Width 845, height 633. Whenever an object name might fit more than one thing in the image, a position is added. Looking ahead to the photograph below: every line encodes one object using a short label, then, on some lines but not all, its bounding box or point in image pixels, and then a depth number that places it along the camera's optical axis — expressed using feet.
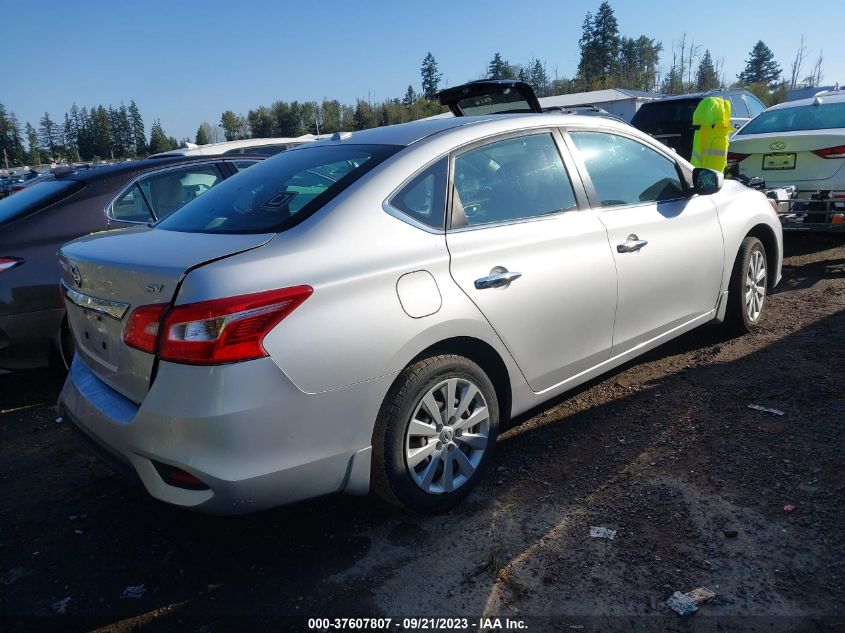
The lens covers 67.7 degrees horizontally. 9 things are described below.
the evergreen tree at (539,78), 256.93
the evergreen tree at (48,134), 431.84
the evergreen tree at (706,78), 240.08
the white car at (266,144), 44.12
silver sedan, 7.20
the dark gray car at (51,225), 13.34
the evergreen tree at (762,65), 318.24
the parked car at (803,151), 21.13
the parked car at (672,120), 36.32
